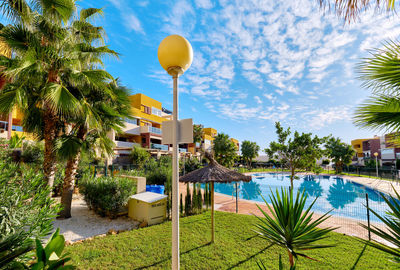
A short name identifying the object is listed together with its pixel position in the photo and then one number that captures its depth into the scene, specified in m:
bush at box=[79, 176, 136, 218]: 7.09
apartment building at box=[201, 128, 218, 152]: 57.00
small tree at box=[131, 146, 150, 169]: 23.12
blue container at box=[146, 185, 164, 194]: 9.61
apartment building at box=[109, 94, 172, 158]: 29.23
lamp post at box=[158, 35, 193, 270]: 2.63
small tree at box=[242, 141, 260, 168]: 47.84
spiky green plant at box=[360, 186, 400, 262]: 1.54
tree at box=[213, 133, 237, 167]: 30.64
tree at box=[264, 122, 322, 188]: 12.39
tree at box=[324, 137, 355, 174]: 34.83
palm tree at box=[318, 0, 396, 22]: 2.18
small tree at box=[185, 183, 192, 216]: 7.96
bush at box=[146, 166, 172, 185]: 12.98
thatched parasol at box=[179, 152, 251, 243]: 5.38
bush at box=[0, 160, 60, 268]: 2.09
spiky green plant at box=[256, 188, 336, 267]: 2.16
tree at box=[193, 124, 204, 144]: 42.48
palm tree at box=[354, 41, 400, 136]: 2.67
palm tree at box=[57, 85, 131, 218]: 6.58
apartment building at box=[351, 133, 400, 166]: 43.38
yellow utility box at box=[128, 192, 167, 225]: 6.71
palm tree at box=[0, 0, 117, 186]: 5.30
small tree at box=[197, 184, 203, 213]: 8.26
